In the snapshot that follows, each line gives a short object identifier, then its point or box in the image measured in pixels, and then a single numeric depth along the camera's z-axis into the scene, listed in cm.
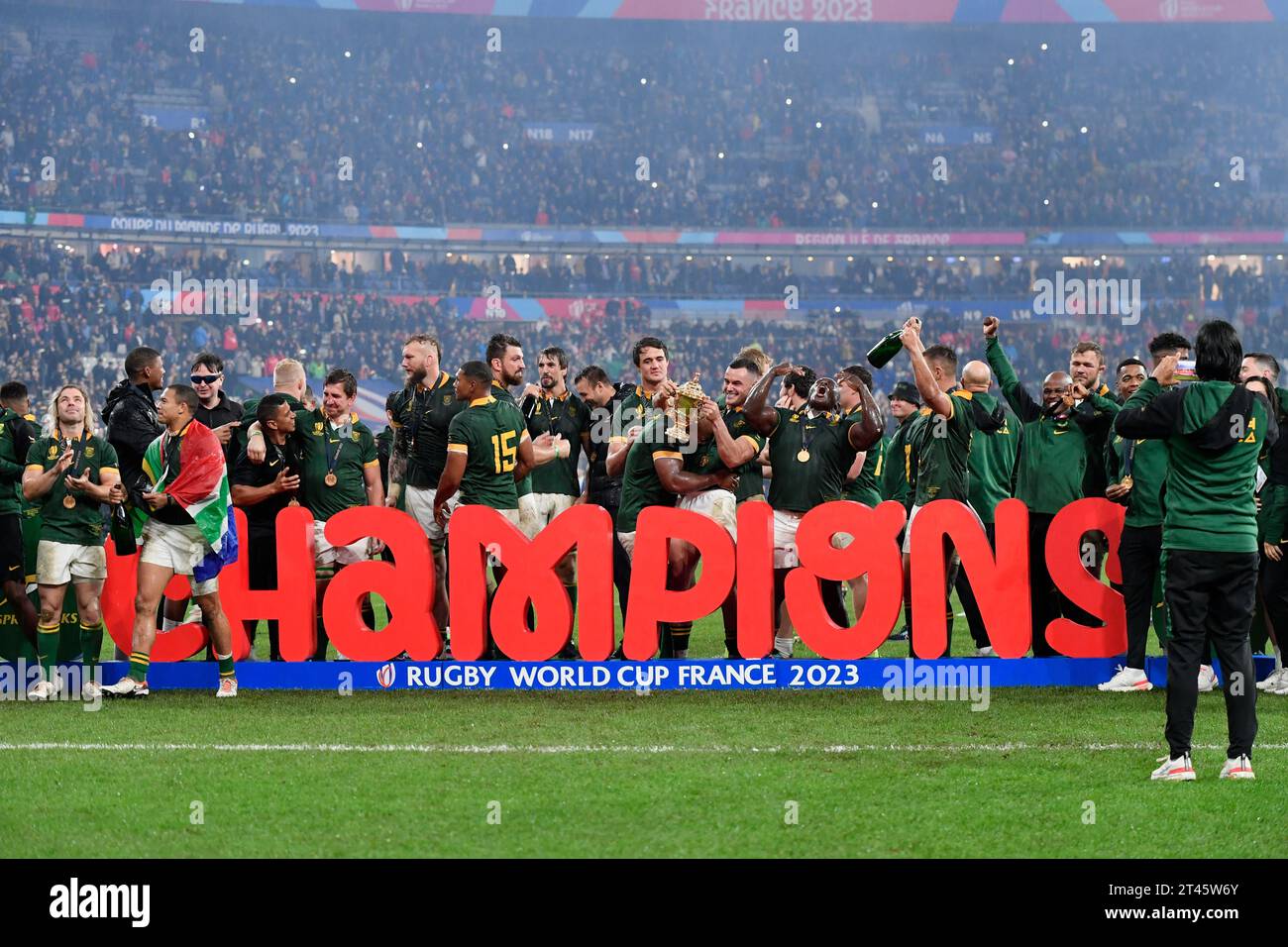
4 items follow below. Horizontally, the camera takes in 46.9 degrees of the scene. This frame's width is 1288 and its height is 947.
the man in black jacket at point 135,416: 945
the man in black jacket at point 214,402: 995
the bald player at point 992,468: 1025
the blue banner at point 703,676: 876
